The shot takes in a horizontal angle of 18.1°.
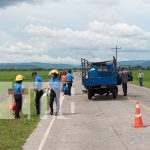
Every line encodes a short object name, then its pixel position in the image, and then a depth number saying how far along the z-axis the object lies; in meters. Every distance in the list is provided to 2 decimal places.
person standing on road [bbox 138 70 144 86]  46.14
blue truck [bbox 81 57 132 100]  28.34
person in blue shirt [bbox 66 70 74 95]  32.94
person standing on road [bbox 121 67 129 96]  30.76
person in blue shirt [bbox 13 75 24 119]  17.88
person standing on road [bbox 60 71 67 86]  34.62
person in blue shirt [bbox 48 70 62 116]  18.86
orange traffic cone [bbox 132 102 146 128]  14.56
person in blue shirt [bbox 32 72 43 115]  19.20
